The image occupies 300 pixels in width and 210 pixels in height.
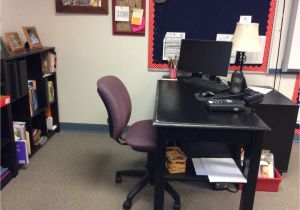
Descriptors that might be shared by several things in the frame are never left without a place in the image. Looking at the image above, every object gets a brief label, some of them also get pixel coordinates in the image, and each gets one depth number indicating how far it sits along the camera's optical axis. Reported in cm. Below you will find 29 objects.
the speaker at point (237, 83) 229
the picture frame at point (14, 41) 259
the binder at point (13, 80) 231
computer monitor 254
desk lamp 243
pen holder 287
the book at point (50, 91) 309
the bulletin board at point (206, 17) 285
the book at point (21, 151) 248
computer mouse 208
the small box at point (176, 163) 177
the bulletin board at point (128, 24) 292
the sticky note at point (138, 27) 297
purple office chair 194
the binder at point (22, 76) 243
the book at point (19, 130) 252
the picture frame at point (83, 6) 296
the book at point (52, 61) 308
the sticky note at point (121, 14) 294
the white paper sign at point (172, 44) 298
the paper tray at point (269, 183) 229
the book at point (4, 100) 218
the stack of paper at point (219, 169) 168
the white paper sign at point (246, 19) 287
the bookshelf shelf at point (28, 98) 232
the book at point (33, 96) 274
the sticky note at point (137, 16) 293
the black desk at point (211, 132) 157
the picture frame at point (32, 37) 284
